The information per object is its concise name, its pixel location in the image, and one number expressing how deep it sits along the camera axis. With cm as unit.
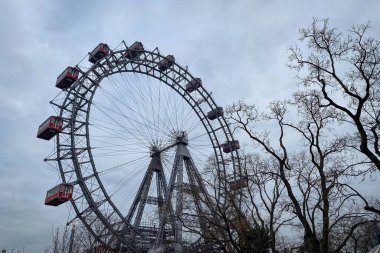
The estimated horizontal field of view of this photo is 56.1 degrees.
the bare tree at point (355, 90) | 1105
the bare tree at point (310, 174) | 1298
